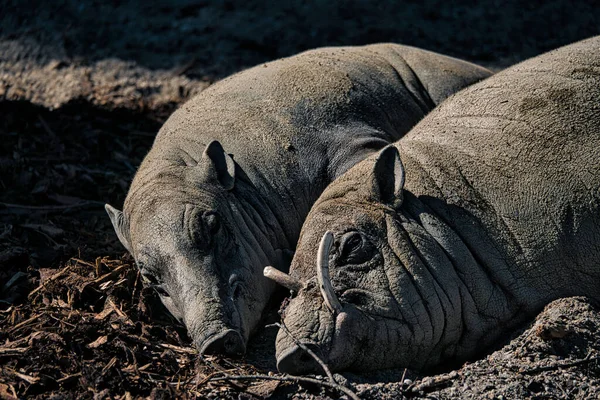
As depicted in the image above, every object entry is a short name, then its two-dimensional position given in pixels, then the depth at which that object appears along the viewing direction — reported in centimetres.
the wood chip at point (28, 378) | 977
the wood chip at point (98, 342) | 1055
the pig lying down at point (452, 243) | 958
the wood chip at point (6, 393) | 945
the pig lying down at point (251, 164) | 1145
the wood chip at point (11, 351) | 1050
